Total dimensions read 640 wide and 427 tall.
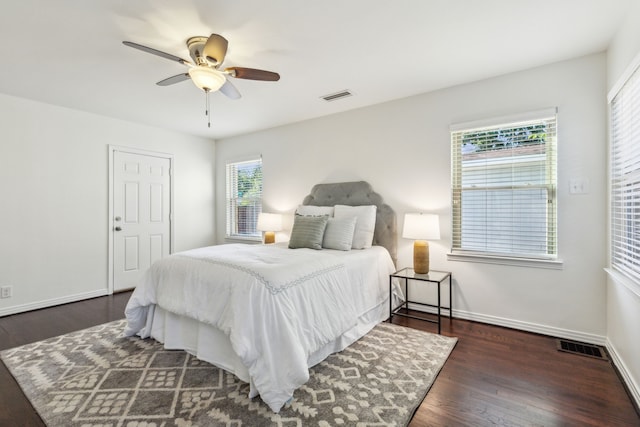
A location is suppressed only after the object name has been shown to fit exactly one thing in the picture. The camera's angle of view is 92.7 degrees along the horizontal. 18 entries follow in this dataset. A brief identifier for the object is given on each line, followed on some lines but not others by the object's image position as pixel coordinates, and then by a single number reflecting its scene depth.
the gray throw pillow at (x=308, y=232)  3.13
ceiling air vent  3.32
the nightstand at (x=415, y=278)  2.85
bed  1.77
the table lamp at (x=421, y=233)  2.98
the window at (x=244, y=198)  5.05
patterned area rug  1.66
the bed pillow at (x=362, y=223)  3.30
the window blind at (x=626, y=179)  1.89
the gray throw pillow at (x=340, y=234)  3.13
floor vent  2.33
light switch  2.54
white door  4.27
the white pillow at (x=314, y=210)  3.69
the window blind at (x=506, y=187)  2.72
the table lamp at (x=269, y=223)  4.38
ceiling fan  2.11
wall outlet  3.34
